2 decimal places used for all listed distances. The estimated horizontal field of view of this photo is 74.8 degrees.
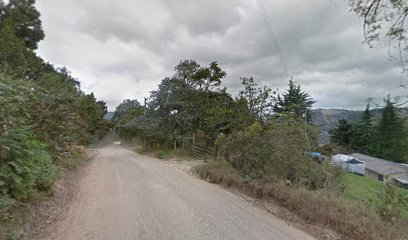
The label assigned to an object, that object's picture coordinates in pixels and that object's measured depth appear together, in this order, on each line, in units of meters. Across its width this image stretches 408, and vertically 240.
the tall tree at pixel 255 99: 13.77
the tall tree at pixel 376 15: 4.42
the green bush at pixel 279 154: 7.25
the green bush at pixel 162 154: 21.36
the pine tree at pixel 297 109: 10.05
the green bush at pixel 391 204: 4.90
